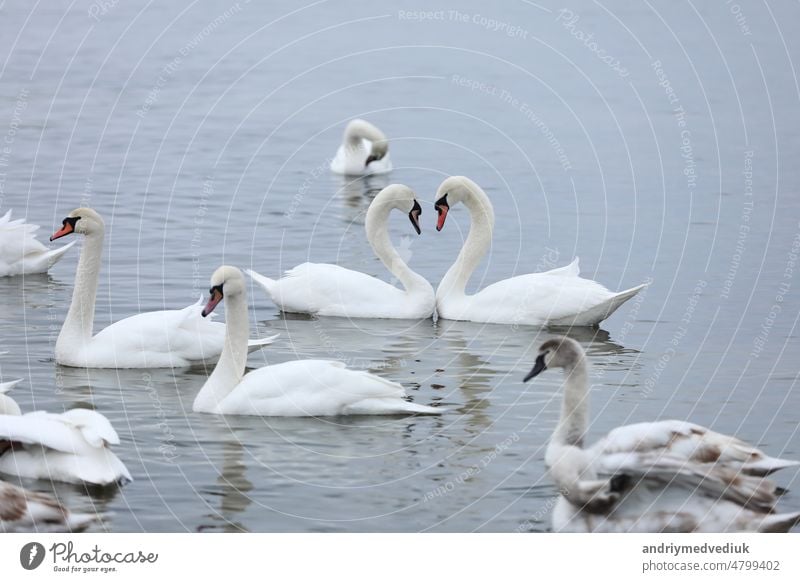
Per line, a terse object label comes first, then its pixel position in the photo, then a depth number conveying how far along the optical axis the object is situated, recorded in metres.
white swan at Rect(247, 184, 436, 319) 14.69
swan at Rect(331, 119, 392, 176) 22.48
